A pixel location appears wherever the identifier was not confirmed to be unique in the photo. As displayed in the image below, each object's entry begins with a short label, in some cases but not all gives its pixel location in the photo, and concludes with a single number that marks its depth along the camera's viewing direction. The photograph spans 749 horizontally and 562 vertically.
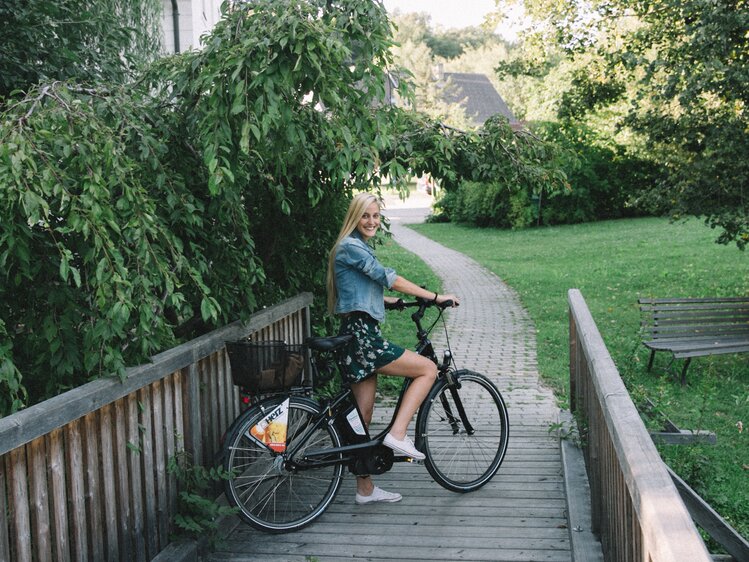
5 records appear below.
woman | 5.25
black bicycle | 5.07
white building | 13.21
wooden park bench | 10.27
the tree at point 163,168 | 3.83
